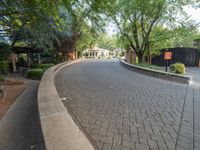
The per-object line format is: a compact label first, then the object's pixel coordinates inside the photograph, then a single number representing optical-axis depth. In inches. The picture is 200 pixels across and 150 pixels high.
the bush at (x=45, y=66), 564.0
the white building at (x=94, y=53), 2040.1
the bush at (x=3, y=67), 527.7
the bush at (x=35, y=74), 421.1
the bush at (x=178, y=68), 402.6
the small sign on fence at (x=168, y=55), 391.5
